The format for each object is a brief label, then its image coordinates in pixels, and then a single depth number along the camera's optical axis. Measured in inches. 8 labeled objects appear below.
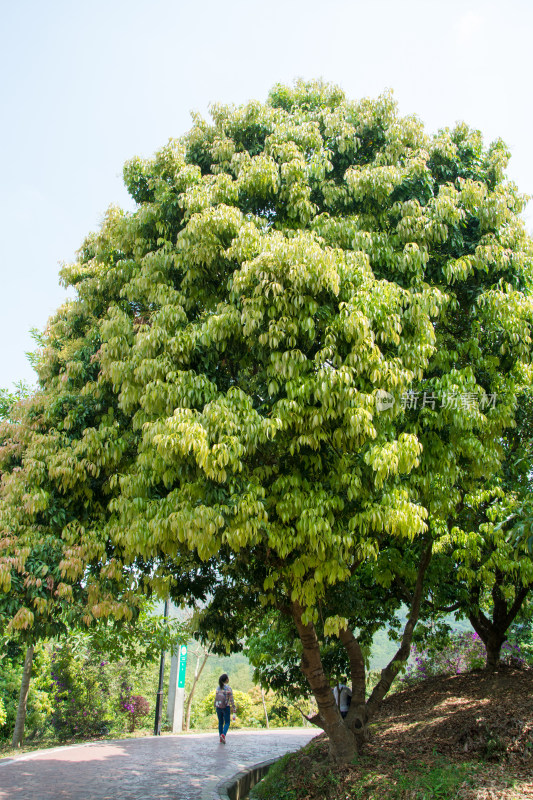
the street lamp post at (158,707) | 612.4
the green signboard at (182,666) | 671.6
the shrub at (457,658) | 524.1
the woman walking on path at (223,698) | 475.2
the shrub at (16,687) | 592.4
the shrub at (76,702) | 632.4
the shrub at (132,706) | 678.5
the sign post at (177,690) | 676.1
